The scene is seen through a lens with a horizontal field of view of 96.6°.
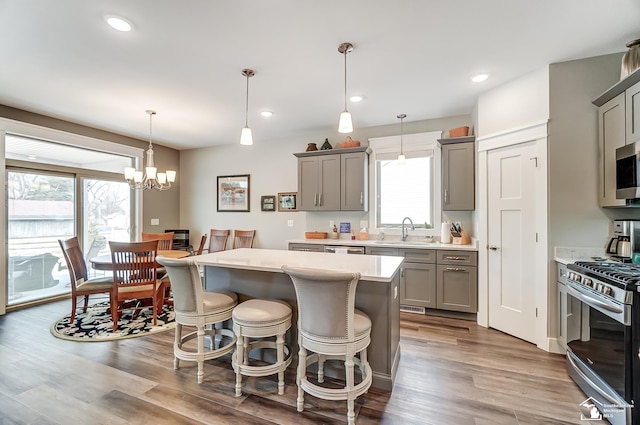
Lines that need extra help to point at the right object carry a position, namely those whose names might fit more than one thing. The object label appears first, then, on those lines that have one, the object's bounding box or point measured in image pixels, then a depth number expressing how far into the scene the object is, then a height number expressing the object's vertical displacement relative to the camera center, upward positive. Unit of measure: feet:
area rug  10.08 -4.37
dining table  11.16 -2.00
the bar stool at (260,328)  6.73 -2.78
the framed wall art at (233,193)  18.49 +1.27
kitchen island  7.02 -2.00
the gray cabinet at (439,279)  11.59 -2.75
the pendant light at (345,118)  7.56 +2.53
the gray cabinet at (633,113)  7.09 +2.58
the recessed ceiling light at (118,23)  6.77 +4.62
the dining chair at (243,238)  17.90 -1.62
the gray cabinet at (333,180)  14.46 +1.75
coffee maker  7.72 -0.76
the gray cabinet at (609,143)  7.75 +2.01
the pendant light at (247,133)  9.00 +2.52
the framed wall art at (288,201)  17.04 +0.71
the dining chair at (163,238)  14.94 -1.40
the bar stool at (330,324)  5.73 -2.35
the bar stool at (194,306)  7.20 -2.48
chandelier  12.82 +1.75
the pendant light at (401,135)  12.94 +3.72
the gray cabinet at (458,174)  12.27 +1.75
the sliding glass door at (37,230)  12.99 -0.91
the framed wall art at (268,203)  17.69 +0.61
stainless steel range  5.52 -2.72
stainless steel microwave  7.04 +1.11
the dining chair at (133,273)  10.47 -2.33
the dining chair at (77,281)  11.03 -2.76
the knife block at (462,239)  12.68 -1.17
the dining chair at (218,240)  18.43 -1.80
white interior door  9.70 -0.91
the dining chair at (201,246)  16.36 -1.94
